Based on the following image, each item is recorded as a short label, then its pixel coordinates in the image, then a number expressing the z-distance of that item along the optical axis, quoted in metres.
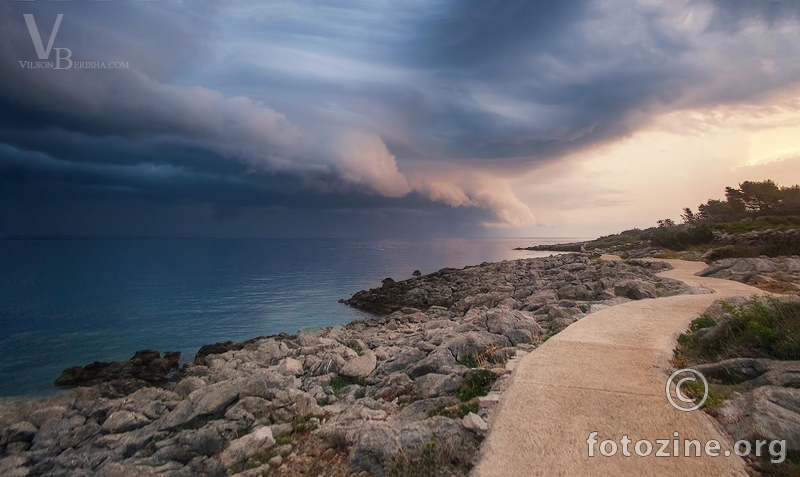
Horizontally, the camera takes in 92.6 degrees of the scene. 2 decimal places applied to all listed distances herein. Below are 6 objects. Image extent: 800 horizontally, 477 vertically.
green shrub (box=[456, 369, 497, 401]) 6.78
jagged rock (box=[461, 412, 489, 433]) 5.23
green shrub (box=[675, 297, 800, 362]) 6.75
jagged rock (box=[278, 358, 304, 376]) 11.60
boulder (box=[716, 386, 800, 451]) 4.49
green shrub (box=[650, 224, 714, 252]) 39.42
